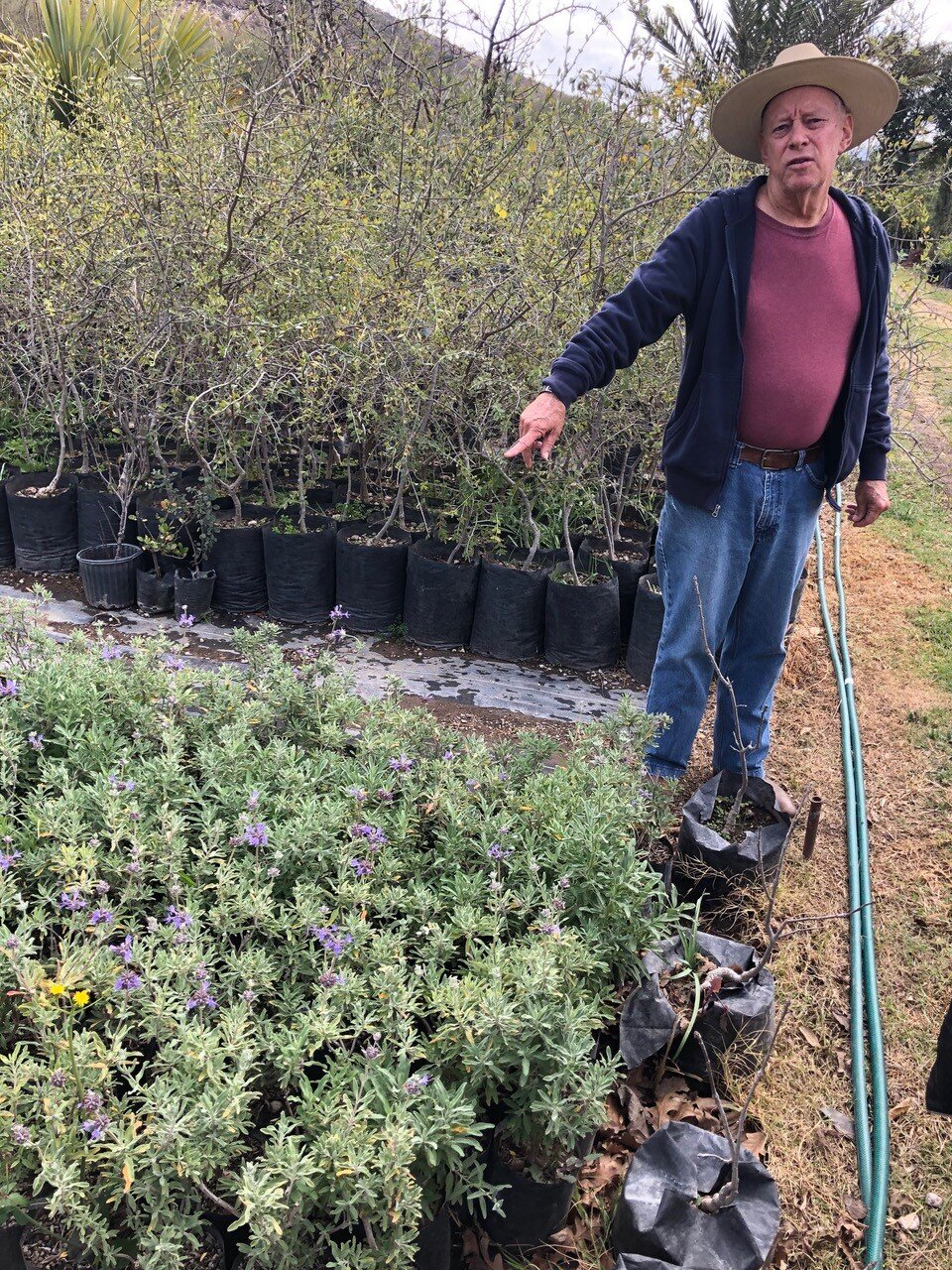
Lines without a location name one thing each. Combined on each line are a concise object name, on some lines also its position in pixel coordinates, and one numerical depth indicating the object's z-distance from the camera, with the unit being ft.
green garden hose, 6.23
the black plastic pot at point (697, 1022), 6.79
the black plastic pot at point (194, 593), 14.61
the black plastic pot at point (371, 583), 14.53
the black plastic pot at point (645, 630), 13.42
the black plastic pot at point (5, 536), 16.21
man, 7.82
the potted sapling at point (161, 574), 14.57
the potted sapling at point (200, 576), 14.62
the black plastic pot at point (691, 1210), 5.25
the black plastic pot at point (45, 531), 15.78
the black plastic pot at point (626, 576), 14.64
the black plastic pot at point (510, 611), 13.96
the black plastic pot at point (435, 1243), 5.12
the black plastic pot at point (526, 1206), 5.47
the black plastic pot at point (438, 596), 14.12
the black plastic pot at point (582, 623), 13.83
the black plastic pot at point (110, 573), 14.78
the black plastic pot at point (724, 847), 8.58
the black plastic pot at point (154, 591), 14.78
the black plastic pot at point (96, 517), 15.84
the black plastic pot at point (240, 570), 14.99
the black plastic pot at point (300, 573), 14.70
